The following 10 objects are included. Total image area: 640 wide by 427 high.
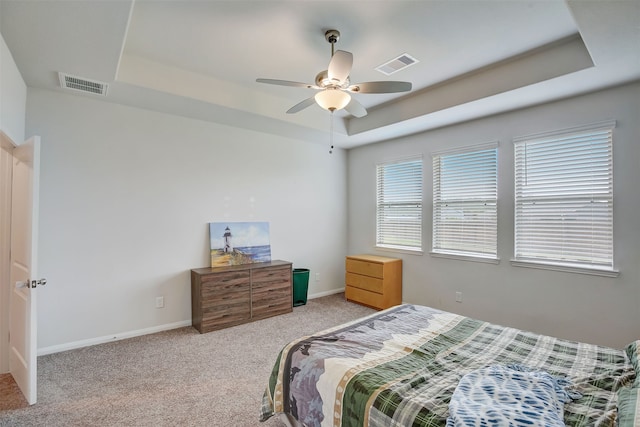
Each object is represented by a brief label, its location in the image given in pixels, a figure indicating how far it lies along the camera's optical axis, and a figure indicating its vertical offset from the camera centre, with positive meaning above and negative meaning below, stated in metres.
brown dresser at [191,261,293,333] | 3.70 -1.00
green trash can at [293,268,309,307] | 4.76 -1.08
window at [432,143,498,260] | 3.91 +0.22
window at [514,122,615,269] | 3.08 +0.23
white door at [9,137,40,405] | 2.31 -0.41
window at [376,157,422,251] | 4.75 +0.21
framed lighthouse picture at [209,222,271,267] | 4.18 -0.37
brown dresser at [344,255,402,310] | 4.57 -0.98
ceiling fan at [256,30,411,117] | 2.43 +1.08
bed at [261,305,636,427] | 1.39 -0.83
